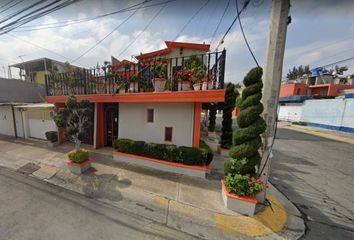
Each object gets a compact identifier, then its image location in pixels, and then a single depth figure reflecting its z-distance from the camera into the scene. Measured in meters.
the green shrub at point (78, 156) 5.66
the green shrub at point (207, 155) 5.56
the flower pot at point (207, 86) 5.28
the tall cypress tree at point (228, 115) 8.09
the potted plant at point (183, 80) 5.62
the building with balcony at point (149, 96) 5.48
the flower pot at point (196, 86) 5.35
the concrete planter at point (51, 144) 8.62
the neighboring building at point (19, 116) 9.70
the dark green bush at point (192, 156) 5.59
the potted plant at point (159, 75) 5.92
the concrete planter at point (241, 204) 3.79
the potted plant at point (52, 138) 8.54
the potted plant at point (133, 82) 6.49
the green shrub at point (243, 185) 3.80
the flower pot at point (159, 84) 5.90
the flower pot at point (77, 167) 5.66
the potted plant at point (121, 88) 6.66
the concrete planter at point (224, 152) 8.17
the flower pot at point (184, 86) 5.61
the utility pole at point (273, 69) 3.55
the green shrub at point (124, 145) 6.54
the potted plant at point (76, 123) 5.48
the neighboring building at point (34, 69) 19.55
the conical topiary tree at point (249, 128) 3.87
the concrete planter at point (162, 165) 5.63
